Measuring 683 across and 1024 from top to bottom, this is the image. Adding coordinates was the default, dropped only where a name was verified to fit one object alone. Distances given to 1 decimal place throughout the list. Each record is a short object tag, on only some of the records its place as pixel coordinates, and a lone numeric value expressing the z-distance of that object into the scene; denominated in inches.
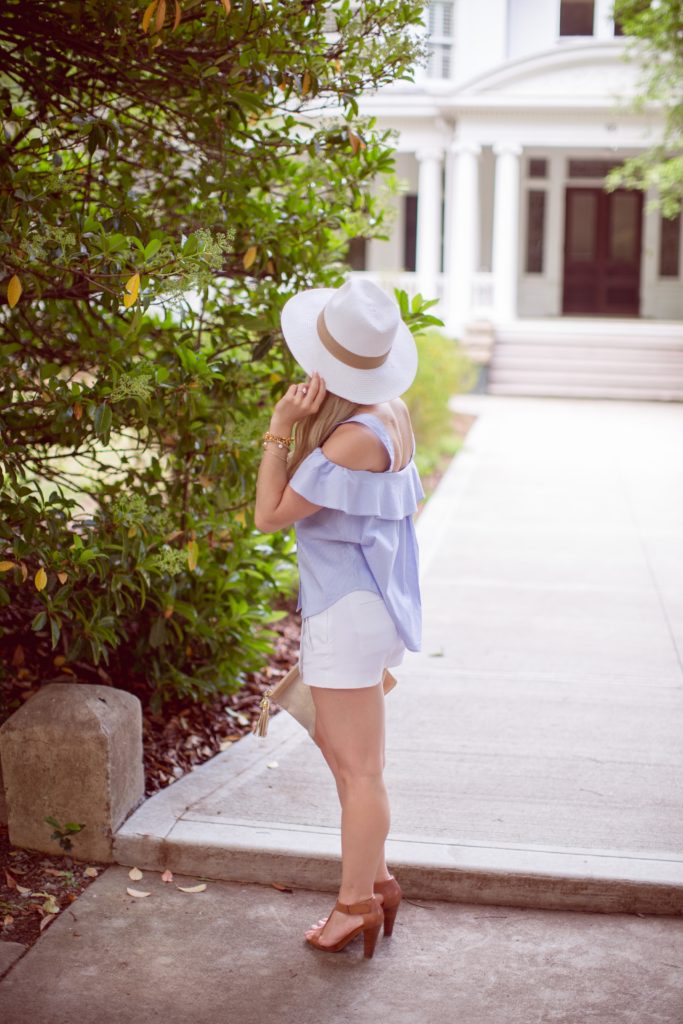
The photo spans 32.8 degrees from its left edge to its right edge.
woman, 130.6
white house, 864.3
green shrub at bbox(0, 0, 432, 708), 153.5
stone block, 156.1
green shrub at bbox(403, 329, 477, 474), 509.7
